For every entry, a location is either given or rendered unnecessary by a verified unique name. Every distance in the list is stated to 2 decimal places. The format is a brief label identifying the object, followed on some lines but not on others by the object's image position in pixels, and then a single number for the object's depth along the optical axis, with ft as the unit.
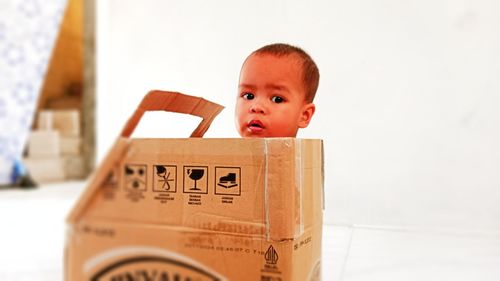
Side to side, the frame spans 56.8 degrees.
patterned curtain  7.73
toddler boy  2.91
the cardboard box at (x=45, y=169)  10.06
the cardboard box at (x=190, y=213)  1.99
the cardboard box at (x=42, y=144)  10.43
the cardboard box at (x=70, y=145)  11.08
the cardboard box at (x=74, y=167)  11.04
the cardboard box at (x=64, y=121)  11.27
